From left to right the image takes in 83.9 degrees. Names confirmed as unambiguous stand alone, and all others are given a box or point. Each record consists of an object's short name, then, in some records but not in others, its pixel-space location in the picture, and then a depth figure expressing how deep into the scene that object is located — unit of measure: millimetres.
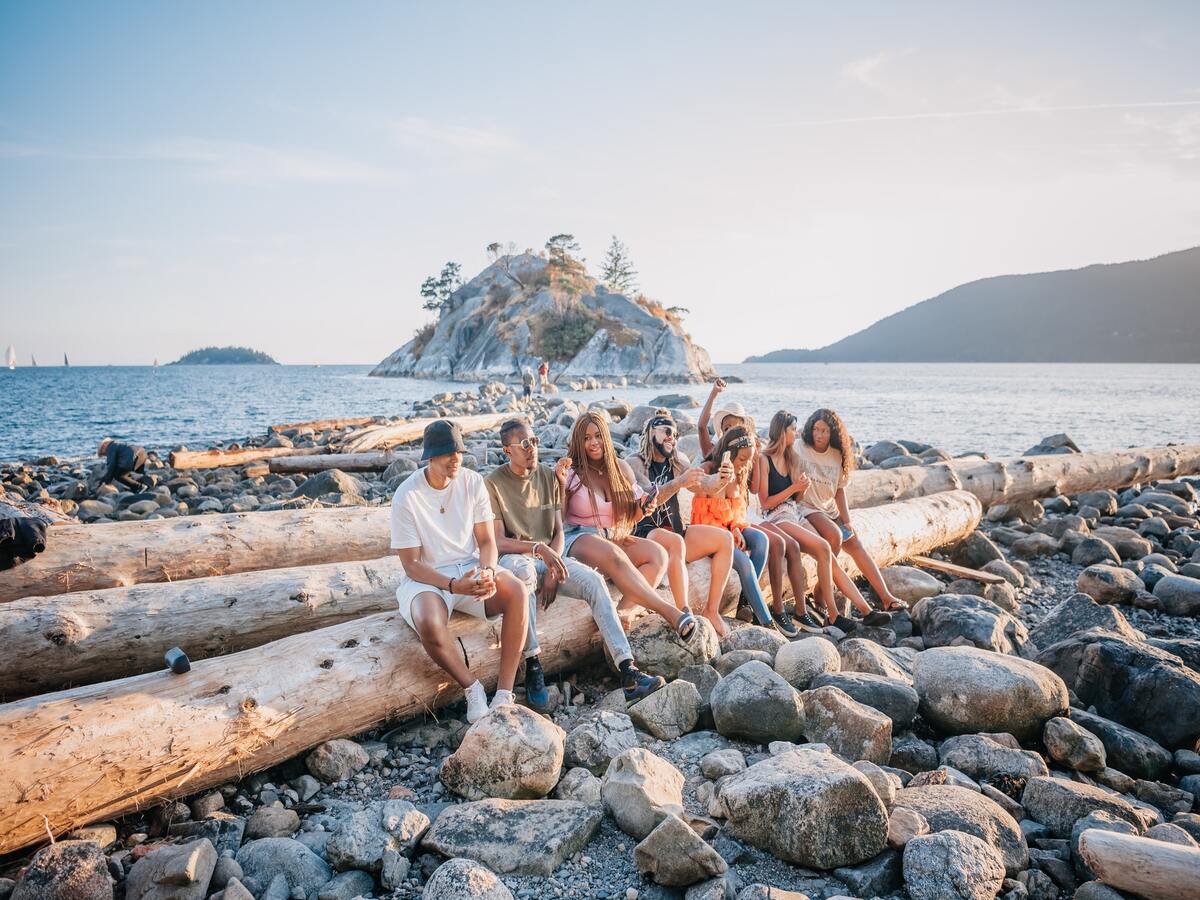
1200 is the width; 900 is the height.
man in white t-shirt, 4227
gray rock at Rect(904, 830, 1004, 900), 2773
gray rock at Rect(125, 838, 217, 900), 2797
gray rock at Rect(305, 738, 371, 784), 3811
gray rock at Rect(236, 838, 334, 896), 2947
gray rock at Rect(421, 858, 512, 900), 2639
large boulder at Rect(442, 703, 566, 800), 3516
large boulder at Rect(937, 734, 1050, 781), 3816
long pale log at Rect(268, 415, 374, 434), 21109
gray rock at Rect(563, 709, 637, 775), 3807
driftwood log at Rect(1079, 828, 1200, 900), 2756
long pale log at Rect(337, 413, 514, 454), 15594
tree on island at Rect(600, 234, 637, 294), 91562
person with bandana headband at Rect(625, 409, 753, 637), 5676
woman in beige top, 6836
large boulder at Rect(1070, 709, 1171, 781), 4031
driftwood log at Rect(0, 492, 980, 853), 3010
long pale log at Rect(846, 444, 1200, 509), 10062
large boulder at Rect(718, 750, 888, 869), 2977
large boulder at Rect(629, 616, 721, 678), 4867
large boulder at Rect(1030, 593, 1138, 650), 5621
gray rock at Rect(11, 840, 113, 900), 2699
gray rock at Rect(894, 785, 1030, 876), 3096
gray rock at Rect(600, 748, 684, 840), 3221
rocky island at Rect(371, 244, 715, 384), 68625
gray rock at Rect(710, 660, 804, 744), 4020
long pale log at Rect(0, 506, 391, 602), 5051
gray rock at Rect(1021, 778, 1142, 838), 3375
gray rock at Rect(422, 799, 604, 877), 3023
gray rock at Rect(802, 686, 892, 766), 3848
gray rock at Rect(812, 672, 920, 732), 4293
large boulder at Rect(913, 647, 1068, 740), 4184
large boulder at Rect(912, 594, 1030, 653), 5598
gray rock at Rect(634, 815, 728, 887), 2846
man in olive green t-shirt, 4602
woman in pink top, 5367
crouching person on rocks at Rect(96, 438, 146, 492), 12727
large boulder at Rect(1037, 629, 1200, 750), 4336
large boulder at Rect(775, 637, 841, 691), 4688
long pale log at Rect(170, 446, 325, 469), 13992
